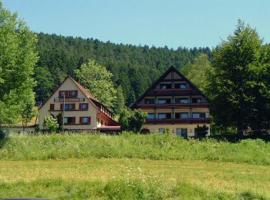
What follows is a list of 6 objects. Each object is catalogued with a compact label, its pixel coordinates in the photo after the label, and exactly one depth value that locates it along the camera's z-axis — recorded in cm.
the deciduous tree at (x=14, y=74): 5069
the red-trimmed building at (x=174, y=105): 8206
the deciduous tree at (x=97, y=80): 11519
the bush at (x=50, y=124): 7525
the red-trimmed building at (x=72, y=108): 8825
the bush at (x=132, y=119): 7481
